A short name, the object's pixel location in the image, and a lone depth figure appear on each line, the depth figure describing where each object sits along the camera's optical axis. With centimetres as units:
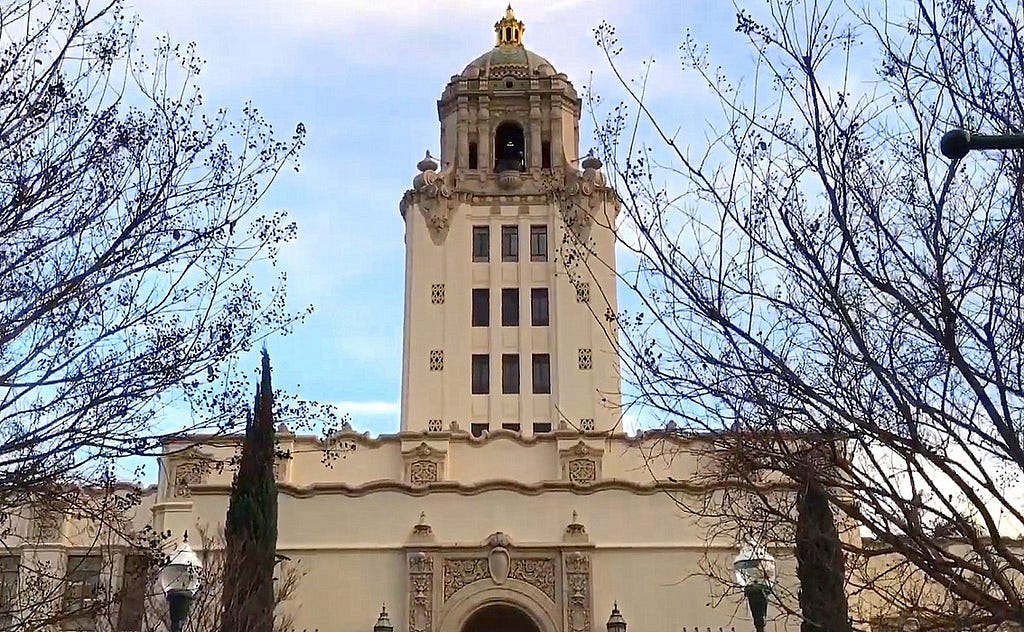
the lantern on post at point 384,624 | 2486
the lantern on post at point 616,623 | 2464
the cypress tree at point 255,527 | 1864
